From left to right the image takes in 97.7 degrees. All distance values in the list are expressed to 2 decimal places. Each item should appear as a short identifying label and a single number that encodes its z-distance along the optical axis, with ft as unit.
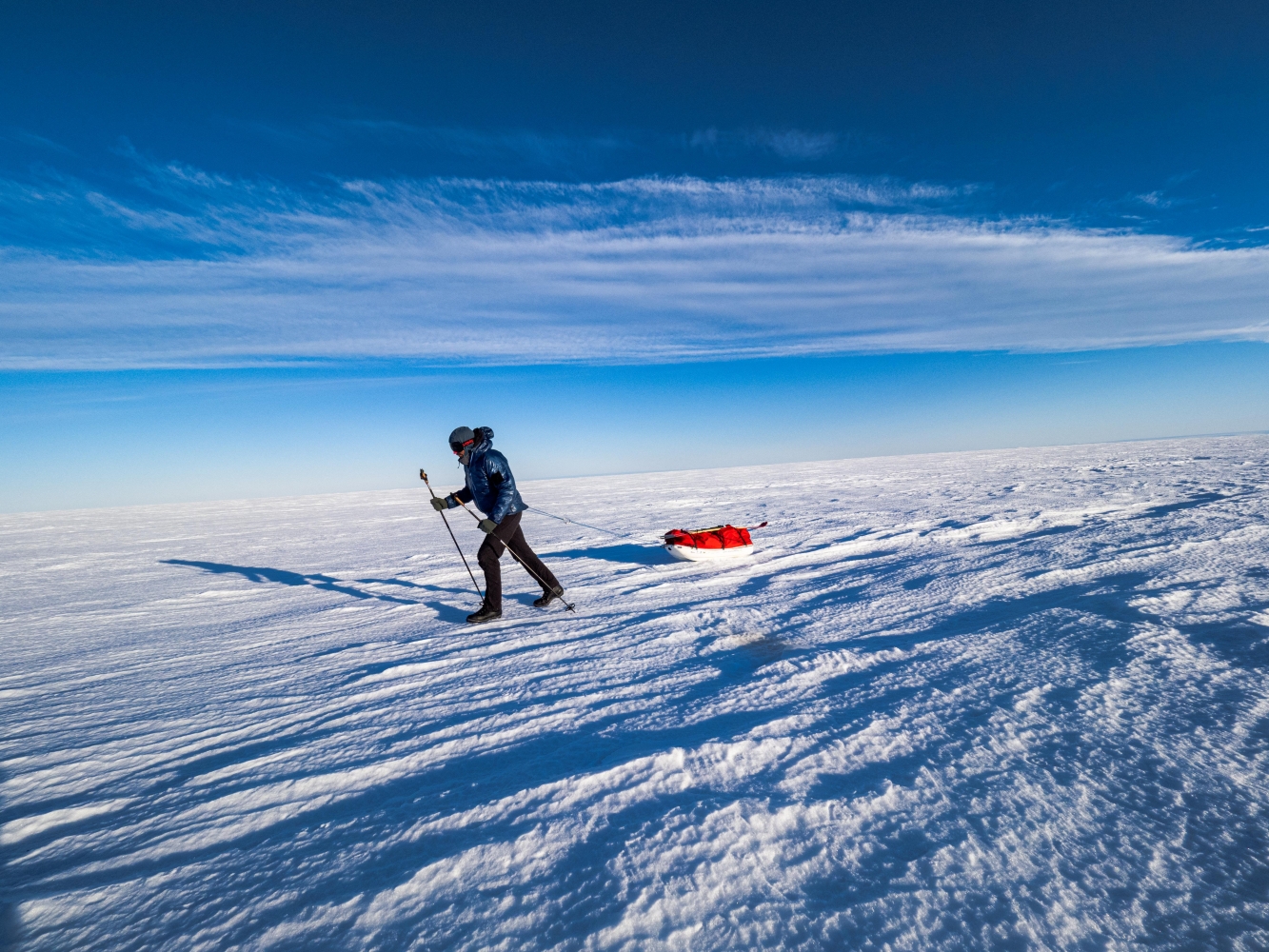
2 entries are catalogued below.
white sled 22.49
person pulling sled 16.52
